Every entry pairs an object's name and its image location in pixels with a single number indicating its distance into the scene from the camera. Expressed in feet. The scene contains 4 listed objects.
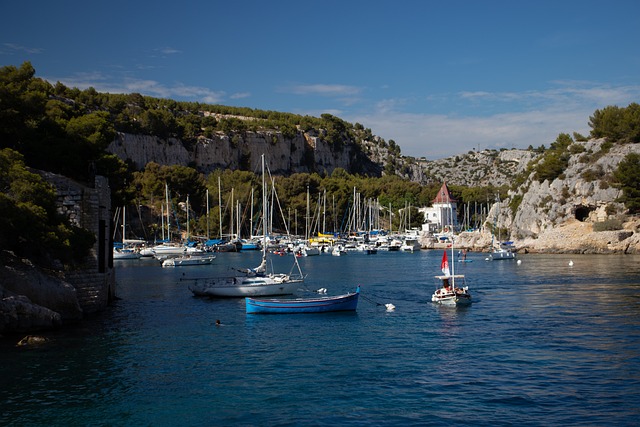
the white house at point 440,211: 405.88
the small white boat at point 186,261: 202.40
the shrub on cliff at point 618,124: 269.23
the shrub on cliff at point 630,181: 239.50
